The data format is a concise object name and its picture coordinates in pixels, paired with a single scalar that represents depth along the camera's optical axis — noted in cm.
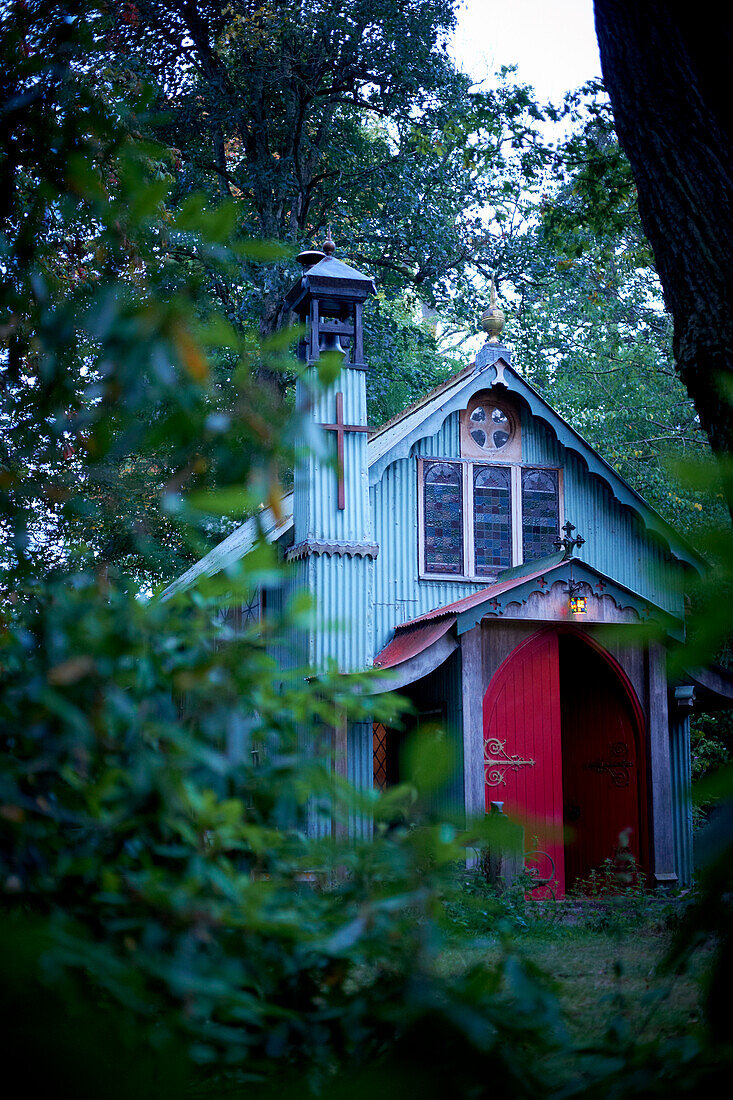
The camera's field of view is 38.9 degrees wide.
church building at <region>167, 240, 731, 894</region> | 1272
